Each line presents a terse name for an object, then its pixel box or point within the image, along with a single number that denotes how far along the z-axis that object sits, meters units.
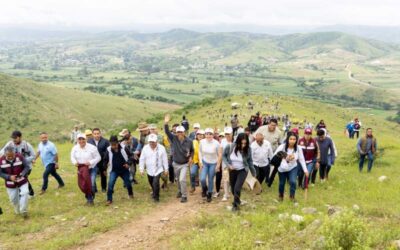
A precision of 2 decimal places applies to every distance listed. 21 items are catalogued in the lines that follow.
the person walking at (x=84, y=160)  12.23
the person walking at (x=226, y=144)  11.79
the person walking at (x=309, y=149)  12.91
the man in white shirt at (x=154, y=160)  12.20
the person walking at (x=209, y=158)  12.00
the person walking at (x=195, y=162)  13.00
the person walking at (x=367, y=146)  16.58
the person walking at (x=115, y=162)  12.34
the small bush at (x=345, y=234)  6.96
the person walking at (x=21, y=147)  12.16
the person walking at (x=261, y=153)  12.71
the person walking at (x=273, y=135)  13.53
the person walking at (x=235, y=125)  19.36
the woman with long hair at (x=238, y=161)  10.89
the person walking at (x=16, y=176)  11.16
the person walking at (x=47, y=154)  13.76
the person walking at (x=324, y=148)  14.26
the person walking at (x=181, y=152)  12.40
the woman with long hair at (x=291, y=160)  11.55
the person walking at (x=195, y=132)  14.67
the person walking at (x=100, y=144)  13.37
